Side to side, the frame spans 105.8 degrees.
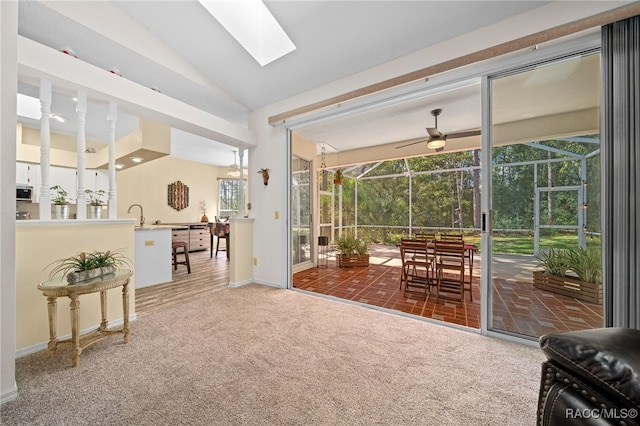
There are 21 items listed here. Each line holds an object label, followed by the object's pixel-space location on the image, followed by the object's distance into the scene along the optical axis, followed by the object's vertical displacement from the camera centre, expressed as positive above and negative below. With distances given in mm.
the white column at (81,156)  2309 +551
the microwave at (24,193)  4516 +383
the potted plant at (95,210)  2551 +31
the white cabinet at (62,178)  4688 +742
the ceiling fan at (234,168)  6807 +1338
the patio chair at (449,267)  3141 -745
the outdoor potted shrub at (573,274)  1931 -525
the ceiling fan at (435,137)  4068 +1288
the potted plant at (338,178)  6090 +879
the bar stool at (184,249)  4676 -725
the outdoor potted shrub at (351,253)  5348 -910
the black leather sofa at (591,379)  743 -553
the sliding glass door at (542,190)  1951 +196
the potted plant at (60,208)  2260 +47
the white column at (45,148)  2082 +565
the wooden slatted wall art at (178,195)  7346 +543
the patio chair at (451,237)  4018 -426
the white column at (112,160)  2482 +566
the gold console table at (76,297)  1785 -635
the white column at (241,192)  4090 +356
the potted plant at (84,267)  1888 -453
